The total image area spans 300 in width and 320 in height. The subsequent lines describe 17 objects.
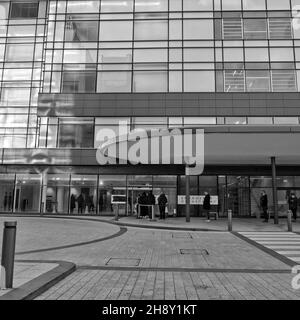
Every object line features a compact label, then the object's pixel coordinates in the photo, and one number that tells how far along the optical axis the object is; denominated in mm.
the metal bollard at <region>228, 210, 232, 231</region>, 16319
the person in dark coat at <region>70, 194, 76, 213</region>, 27719
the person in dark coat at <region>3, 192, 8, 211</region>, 28438
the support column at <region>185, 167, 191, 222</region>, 20477
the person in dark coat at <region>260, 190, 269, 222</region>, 21594
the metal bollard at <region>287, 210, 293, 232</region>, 15703
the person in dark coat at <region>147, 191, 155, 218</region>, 21875
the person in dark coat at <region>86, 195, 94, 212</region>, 27562
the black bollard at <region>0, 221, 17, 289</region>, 5516
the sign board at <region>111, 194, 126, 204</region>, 26859
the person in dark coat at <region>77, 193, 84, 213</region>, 27498
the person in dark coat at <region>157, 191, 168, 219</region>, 22391
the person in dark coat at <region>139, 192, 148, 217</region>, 22422
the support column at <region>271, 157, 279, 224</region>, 19547
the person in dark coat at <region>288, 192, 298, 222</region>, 21678
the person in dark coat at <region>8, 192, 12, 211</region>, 28422
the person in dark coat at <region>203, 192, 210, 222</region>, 20766
